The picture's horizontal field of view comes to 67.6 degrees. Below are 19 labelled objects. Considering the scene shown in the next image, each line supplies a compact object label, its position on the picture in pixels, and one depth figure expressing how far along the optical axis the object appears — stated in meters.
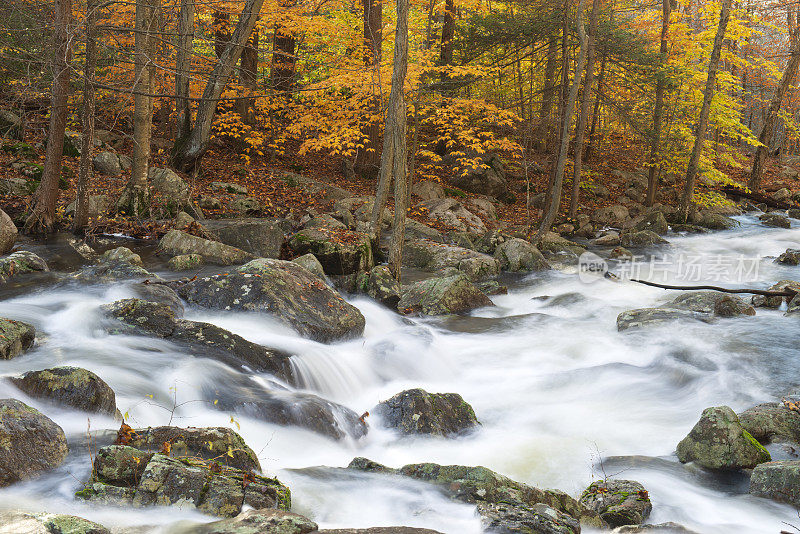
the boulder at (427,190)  17.48
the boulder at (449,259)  12.51
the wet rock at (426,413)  5.74
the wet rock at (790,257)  14.11
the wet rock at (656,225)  17.94
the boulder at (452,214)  15.99
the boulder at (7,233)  9.12
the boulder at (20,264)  8.14
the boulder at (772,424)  5.64
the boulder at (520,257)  13.23
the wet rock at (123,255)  9.20
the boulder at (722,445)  5.15
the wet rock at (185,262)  9.55
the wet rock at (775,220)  19.00
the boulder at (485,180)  18.97
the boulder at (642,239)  16.50
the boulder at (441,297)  9.72
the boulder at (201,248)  10.09
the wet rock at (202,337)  6.29
